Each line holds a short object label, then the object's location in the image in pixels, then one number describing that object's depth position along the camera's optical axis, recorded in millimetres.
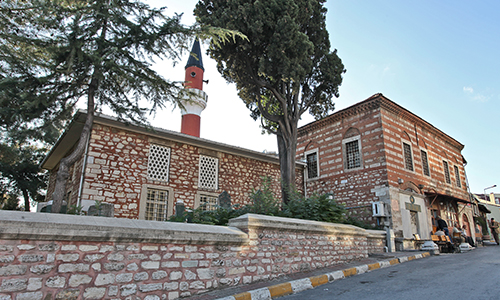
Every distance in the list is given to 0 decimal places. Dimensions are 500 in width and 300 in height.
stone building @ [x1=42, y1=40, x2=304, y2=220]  9555
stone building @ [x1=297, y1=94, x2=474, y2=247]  13430
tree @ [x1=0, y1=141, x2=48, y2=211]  18781
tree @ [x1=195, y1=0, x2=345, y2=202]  9805
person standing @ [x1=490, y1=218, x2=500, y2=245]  19391
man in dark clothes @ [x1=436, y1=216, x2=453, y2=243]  14293
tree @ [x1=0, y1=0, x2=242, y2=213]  6348
